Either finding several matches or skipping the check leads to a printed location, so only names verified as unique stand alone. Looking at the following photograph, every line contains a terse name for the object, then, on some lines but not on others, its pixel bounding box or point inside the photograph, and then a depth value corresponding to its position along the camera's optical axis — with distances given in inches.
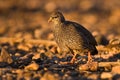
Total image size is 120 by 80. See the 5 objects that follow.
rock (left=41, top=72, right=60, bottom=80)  696.1
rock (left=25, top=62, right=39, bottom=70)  749.3
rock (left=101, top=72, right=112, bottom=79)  697.8
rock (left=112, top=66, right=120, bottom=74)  724.0
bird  811.4
